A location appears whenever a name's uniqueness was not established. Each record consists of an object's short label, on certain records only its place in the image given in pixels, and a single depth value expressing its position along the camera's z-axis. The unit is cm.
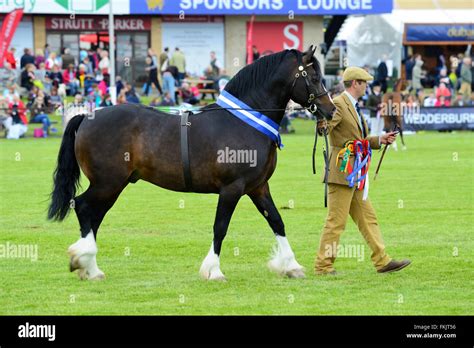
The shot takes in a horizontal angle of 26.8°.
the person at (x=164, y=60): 3812
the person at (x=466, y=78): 3884
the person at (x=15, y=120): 3186
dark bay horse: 1004
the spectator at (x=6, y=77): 3441
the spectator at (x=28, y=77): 3516
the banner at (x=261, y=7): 4109
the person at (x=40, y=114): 3272
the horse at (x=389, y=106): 2797
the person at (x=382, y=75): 3934
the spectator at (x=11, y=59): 3586
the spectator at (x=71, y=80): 3650
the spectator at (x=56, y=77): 3612
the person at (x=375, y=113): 2896
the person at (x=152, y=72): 3791
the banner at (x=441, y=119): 3466
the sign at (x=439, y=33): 4266
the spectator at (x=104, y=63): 3738
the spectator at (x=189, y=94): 3672
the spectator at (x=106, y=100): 3222
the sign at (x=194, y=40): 4306
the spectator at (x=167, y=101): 3478
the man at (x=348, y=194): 1024
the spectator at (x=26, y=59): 3672
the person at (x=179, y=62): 3872
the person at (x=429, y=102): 3587
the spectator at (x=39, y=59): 3759
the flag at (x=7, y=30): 3394
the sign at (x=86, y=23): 4172
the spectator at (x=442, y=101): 3594
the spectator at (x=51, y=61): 3719
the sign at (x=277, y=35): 4422
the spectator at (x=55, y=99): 3391
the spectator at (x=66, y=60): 3903
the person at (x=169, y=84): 3653
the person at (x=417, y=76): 4072
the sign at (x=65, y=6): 3997
